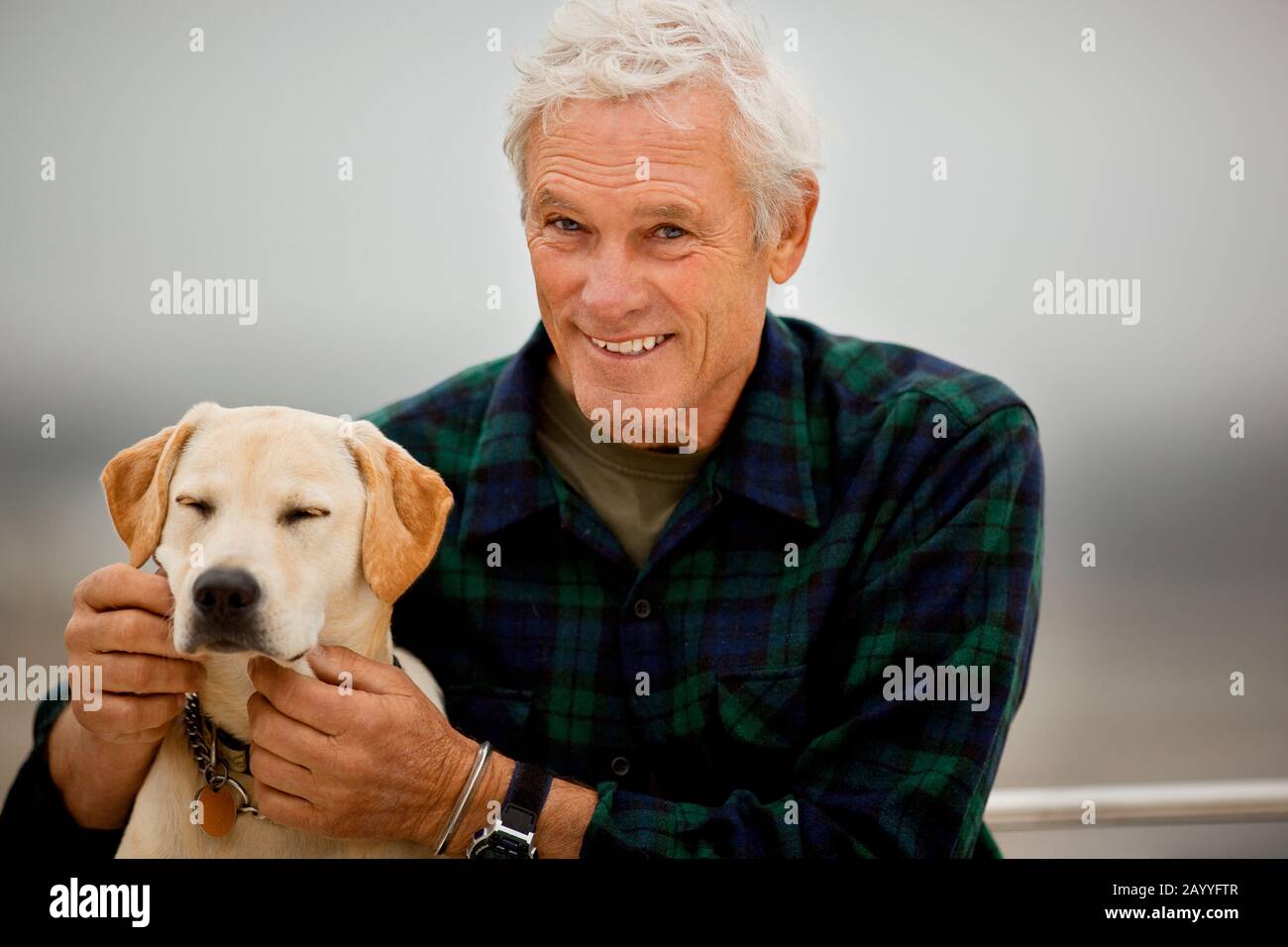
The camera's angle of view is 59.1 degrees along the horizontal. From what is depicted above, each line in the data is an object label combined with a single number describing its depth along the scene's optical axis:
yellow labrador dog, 1.31
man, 1.57
